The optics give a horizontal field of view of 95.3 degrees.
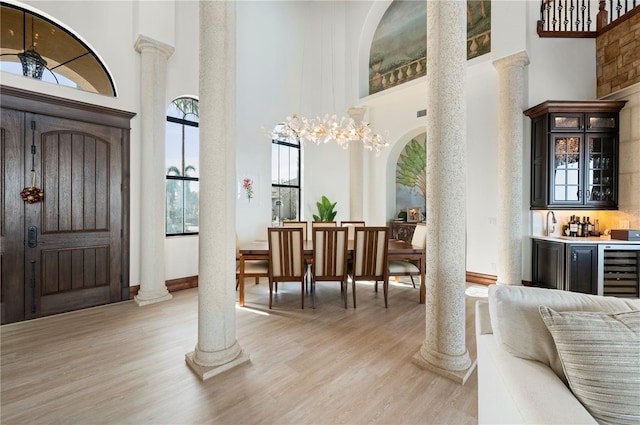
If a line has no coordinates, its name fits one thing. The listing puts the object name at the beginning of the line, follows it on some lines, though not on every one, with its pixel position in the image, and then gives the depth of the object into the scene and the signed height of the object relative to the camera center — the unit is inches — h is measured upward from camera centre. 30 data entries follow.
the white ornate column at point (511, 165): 180.5 +29.2
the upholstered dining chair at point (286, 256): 145.1 -22.5
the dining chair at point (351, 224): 207.8 -9.2
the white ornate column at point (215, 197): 92.0 +4.6
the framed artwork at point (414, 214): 299.6 -2.2
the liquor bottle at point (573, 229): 171.0 -9.8
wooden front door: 130.3 -3.1
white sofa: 39.3 -23.9
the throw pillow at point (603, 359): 37.5 -19.8
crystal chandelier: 161.6 +45.0
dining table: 151.4 -22.6
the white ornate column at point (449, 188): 91.8 +7.7
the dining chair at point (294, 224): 204.0 -8.7
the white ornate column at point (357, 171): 266.1 +37.5
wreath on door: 132.0 +8.2
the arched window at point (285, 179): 251.1 +29.2
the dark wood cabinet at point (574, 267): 155.1 -29.6
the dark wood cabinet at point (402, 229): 277.9 -16.7
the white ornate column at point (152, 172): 163.0 +22.2
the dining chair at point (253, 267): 151.9 -30.3
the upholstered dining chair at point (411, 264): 158.1 -29.4
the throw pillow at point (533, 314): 47.0 -16.9
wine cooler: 151.6 -30.6
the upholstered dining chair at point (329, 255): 147.6 -22.2
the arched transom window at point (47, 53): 132.6 +77.7
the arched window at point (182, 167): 190.1 +29.7
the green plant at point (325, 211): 246.3 +0.6
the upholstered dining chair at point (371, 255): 148.9 -22.3
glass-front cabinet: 166.9 +33.6
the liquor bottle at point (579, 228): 171.2 -9.2
